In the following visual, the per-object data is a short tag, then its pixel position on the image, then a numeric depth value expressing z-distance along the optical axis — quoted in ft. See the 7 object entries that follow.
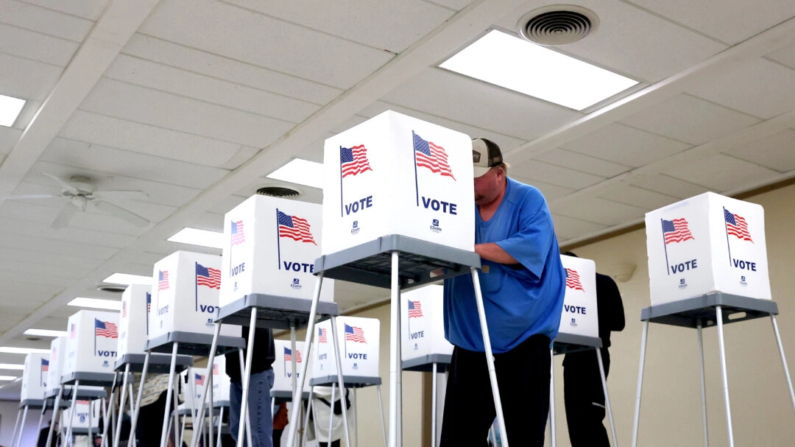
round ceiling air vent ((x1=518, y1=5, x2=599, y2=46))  12.57
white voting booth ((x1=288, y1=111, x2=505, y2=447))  6.48
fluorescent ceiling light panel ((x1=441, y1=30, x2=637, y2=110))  13.82
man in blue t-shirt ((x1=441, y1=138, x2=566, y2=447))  6.86
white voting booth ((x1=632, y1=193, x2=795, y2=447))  10.66
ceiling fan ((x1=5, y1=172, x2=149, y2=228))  19.79
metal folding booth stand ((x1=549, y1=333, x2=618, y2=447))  12.53
